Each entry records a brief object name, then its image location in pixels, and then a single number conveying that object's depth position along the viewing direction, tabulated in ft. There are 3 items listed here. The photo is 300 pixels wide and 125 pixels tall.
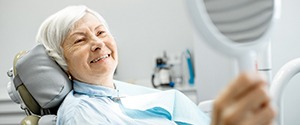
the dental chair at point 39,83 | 5.57
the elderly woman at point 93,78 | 5.28
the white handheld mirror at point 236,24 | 2.15
